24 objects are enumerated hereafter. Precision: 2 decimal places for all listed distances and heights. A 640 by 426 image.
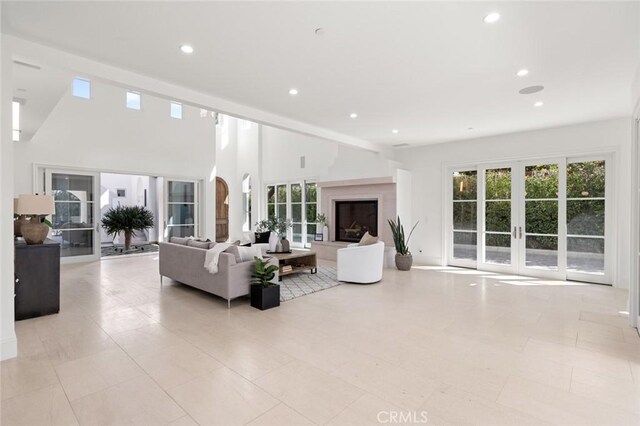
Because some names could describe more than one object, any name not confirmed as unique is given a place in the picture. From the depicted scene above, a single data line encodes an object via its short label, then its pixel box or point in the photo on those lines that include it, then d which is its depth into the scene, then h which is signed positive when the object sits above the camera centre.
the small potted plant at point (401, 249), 6.74 -0.80
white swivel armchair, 5.50 -0.90
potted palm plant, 8.96 -0.26
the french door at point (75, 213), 7.23 -0.03
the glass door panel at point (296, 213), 9.95 -0.05
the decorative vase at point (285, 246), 6.33 -0.68
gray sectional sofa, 4.22 -0.84
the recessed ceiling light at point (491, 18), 2.53 +1.56
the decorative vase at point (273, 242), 6.32 -0.61
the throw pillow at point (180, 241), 5.33 -0.50
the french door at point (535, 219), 5.57 -0.14
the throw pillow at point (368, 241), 6.02 -0.56
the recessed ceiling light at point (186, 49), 3.00 +1.55
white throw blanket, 4.30 -0.62
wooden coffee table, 5.77 -0.97
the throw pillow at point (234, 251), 4.37 -0.54
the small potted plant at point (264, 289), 4.16 -1.02
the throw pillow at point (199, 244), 4.91 -0.50
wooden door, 11.45 +0.06
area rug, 4.91 -1.24
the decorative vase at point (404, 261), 6.74 -1.05
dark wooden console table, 3.72 -0.81
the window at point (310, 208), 9.55 +0.11
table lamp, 3.55 +0.00
